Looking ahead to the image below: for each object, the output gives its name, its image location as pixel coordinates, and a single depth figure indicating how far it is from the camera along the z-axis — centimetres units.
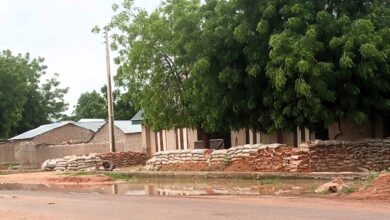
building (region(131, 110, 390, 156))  2430
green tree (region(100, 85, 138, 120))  7009
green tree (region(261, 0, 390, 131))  1927
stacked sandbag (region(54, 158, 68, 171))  3370
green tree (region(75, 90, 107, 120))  8488
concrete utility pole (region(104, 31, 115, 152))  3589
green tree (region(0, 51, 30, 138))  4800
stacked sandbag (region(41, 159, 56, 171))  3512
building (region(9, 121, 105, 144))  5412
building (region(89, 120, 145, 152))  4644
